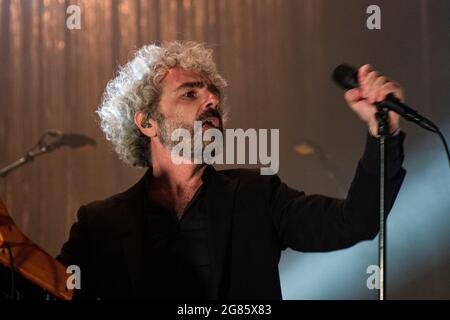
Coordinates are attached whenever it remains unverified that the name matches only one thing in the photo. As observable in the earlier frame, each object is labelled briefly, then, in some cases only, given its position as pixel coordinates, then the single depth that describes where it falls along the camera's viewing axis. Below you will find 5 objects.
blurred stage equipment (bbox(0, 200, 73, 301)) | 4.75
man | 4.98
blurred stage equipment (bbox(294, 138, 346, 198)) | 5.86
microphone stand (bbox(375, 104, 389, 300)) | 4.61
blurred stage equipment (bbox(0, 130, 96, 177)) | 5.89
